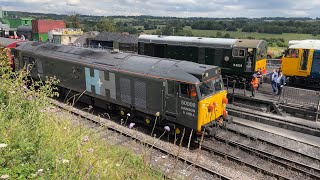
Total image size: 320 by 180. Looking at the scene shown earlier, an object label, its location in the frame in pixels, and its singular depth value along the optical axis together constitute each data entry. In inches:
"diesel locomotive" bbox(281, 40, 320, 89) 808.9
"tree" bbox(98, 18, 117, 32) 3093.0
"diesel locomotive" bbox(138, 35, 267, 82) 779.4
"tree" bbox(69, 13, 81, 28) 2974.9
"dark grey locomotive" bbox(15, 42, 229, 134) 480.4
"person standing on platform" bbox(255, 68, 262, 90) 776.4
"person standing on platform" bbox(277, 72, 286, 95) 719.2
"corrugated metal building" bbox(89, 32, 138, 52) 1718.8
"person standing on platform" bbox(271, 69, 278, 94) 730.2
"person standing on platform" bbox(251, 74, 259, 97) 695.7
